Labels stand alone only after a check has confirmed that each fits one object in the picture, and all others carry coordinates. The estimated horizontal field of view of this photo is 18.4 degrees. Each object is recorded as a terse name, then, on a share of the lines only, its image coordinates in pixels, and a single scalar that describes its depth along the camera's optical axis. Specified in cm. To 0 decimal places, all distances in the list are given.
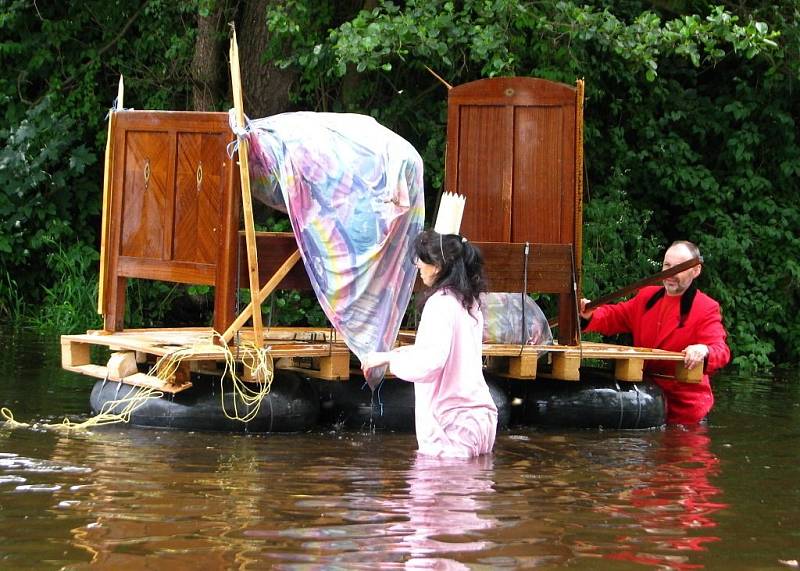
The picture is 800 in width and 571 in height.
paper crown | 1531
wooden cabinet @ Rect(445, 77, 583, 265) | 1815
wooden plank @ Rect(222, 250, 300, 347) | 1609
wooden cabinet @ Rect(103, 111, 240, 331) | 1652
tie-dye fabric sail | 1661
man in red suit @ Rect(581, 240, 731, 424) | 1904
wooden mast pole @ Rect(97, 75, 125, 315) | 1796
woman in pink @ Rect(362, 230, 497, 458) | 1359
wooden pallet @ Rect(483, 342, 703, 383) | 1771
